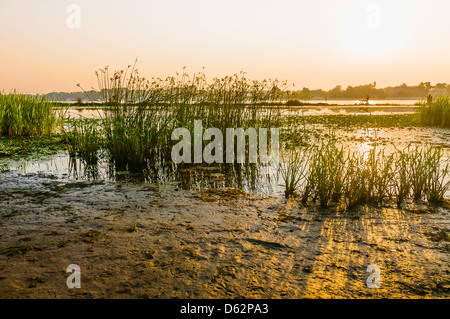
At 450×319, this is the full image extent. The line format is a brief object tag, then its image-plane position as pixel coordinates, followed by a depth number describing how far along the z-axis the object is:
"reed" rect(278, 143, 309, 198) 5.15
